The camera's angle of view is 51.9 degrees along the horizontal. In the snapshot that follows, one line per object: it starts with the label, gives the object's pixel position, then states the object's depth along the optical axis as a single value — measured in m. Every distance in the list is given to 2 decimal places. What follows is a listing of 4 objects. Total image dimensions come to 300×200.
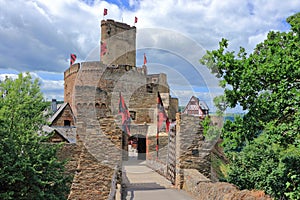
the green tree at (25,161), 9.89
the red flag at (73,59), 36.84
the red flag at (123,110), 16.87
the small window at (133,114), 24.38
